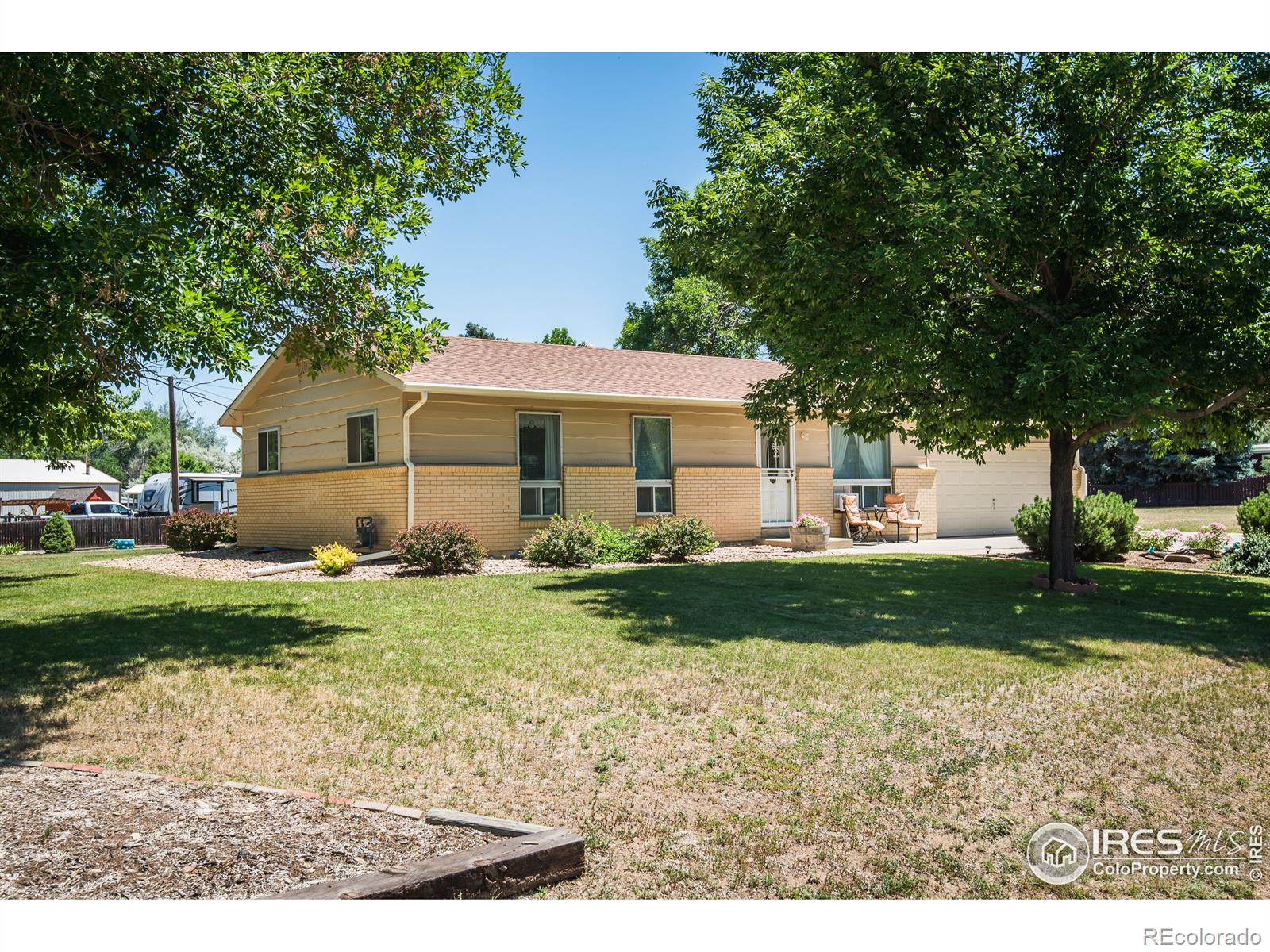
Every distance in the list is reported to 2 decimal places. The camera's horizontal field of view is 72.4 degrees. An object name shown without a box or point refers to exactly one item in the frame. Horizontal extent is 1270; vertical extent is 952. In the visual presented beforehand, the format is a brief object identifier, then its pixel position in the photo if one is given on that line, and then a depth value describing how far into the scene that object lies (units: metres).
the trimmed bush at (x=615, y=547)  16.23
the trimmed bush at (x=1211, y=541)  17.27
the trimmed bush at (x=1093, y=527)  16.58
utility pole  32.19
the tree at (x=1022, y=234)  10.36
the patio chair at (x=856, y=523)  21.05
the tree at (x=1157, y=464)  41.12
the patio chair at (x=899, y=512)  21.80
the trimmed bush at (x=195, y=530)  21.67
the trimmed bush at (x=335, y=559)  14.67
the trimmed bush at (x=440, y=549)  14.36
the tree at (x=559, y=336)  48.66
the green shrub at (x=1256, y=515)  17.62
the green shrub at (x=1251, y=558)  14.93
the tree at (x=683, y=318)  37.69
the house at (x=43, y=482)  56.66
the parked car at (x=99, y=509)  41.75
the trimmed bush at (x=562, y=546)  15.40
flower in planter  18.91
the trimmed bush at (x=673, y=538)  16.39
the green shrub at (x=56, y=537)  26.84
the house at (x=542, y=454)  16.70
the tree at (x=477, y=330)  58.44
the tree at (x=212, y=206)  6.99
